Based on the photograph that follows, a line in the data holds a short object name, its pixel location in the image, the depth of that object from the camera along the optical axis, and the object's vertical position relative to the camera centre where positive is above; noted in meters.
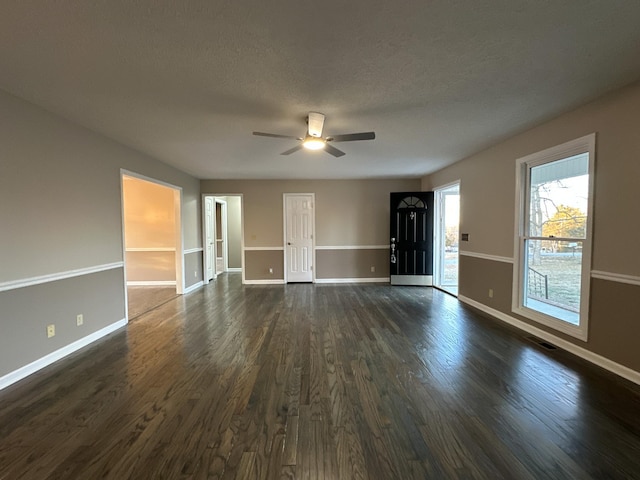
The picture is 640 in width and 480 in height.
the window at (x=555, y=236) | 2.79 -0.10
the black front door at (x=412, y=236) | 6.12 -0.20
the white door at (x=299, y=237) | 6.62 -0.22
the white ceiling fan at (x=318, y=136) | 2.82 +0.93
